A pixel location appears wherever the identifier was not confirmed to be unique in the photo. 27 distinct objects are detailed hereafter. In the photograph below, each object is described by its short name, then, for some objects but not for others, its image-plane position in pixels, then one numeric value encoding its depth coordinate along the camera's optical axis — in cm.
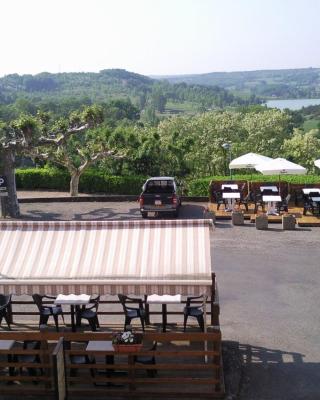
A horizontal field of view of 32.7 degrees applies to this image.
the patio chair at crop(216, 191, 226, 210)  2295
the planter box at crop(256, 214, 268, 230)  2000
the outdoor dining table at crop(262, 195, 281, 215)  2112
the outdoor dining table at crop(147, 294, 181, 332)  1030
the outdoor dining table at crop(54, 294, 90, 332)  1041
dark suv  2128
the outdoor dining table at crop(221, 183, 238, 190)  2334
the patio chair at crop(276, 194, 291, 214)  2159
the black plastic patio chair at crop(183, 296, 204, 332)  1091
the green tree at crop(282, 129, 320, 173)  4866
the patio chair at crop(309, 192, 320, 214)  2148
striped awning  904
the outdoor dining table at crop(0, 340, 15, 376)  923
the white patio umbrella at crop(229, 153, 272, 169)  2362
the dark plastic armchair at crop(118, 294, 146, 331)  1068
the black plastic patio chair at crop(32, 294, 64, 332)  1077
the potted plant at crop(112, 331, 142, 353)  886
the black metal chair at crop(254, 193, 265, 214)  2204
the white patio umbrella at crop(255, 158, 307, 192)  2127
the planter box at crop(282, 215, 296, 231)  1981
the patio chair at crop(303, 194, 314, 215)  2133
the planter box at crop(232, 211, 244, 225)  2064
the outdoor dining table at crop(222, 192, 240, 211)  2182
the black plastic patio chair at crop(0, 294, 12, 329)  1089
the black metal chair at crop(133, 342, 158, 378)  927
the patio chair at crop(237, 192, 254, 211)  2223
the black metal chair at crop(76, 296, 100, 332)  1080
